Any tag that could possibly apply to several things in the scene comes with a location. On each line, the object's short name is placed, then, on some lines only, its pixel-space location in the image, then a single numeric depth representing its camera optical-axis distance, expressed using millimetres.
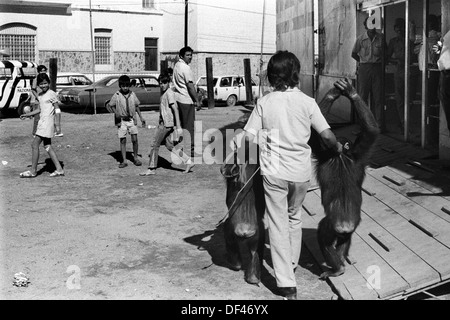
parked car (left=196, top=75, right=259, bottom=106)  28062
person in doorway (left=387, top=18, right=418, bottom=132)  10828
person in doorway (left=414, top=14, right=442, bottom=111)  9352
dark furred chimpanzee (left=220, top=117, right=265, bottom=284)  5418
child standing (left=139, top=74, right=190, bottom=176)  10875
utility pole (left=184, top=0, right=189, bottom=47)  36444
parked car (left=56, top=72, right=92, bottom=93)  27625
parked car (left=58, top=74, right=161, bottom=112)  24578
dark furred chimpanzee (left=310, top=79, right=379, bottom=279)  5535
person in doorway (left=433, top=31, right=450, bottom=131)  7723
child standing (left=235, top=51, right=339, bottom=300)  5105
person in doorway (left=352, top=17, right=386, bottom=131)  11430
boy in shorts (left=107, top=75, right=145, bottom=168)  11508
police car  22047
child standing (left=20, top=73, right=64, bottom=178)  10430
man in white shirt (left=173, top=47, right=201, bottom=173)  10883
